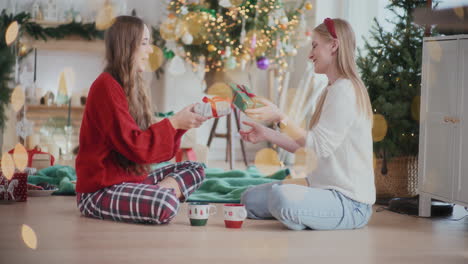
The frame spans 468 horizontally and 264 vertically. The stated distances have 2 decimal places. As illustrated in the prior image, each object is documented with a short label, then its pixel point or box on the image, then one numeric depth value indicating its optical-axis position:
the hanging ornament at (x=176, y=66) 6.01
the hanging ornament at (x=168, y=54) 5.89
